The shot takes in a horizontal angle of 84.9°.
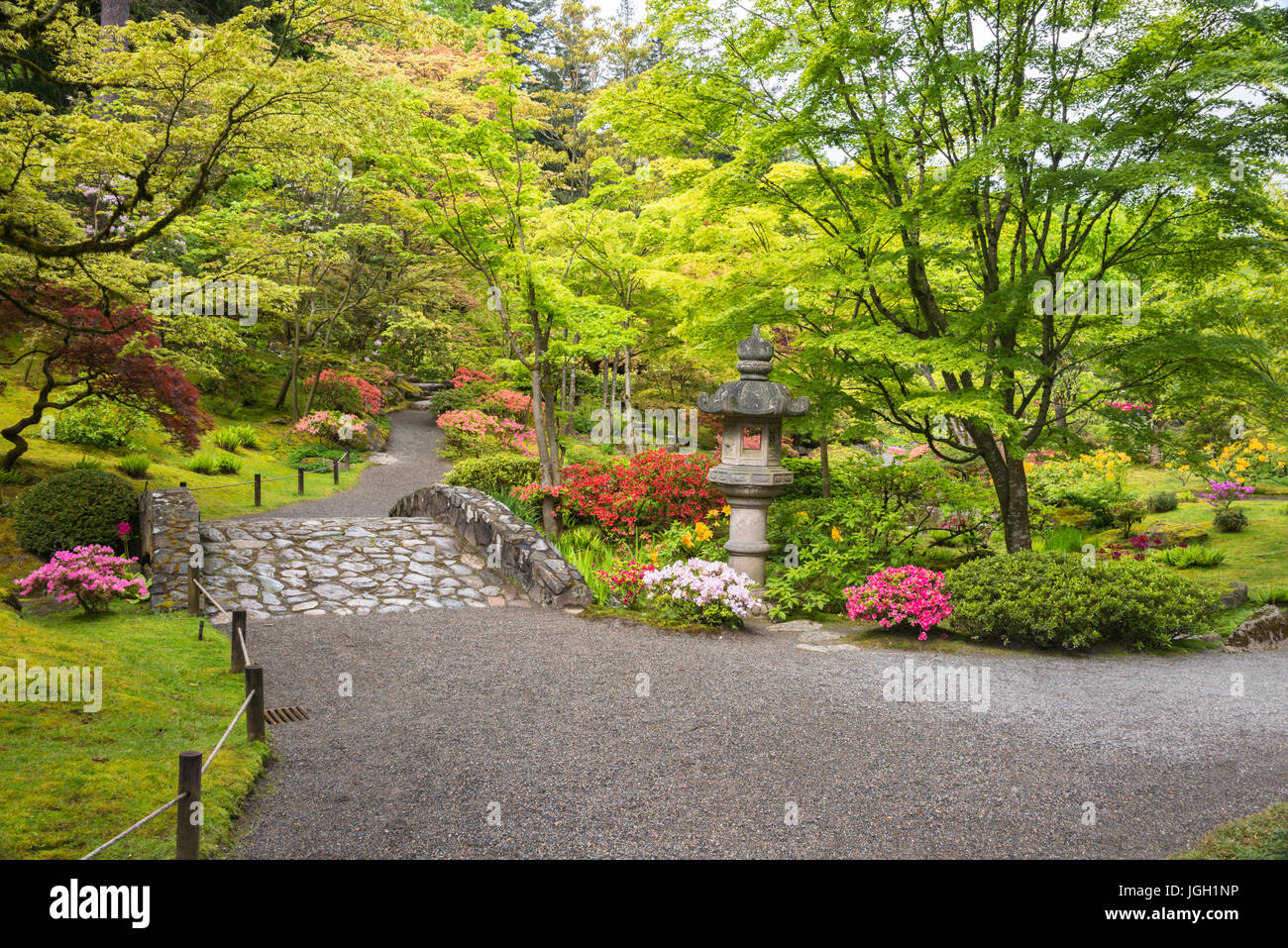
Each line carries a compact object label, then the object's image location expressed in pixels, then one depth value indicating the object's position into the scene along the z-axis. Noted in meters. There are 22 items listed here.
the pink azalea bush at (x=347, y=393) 20.25
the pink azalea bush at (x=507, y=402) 20.31
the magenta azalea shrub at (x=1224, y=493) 11.44
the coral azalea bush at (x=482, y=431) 18.52
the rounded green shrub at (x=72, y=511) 8.69
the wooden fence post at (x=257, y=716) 4.60
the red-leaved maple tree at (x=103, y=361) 9.97
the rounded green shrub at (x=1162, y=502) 13.72
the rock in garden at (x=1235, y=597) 8.25
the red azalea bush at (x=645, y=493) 10.62
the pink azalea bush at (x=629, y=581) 8.65
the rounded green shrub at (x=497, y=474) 13.27
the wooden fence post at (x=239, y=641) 5.86
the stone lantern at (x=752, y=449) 8.64
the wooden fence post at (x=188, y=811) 3.04
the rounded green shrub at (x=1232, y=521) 11.51
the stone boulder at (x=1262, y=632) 7.23
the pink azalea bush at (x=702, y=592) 7.71
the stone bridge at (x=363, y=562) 8.54
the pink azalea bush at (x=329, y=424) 18.45
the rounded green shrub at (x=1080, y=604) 7.02
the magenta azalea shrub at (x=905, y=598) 7.49
